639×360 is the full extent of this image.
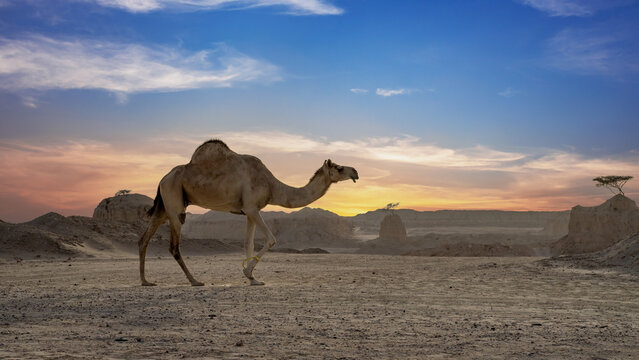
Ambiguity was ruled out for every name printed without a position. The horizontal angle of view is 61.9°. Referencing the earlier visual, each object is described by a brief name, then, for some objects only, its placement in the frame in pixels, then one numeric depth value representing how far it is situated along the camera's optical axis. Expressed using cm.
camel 1172
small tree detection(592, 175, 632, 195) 4794
